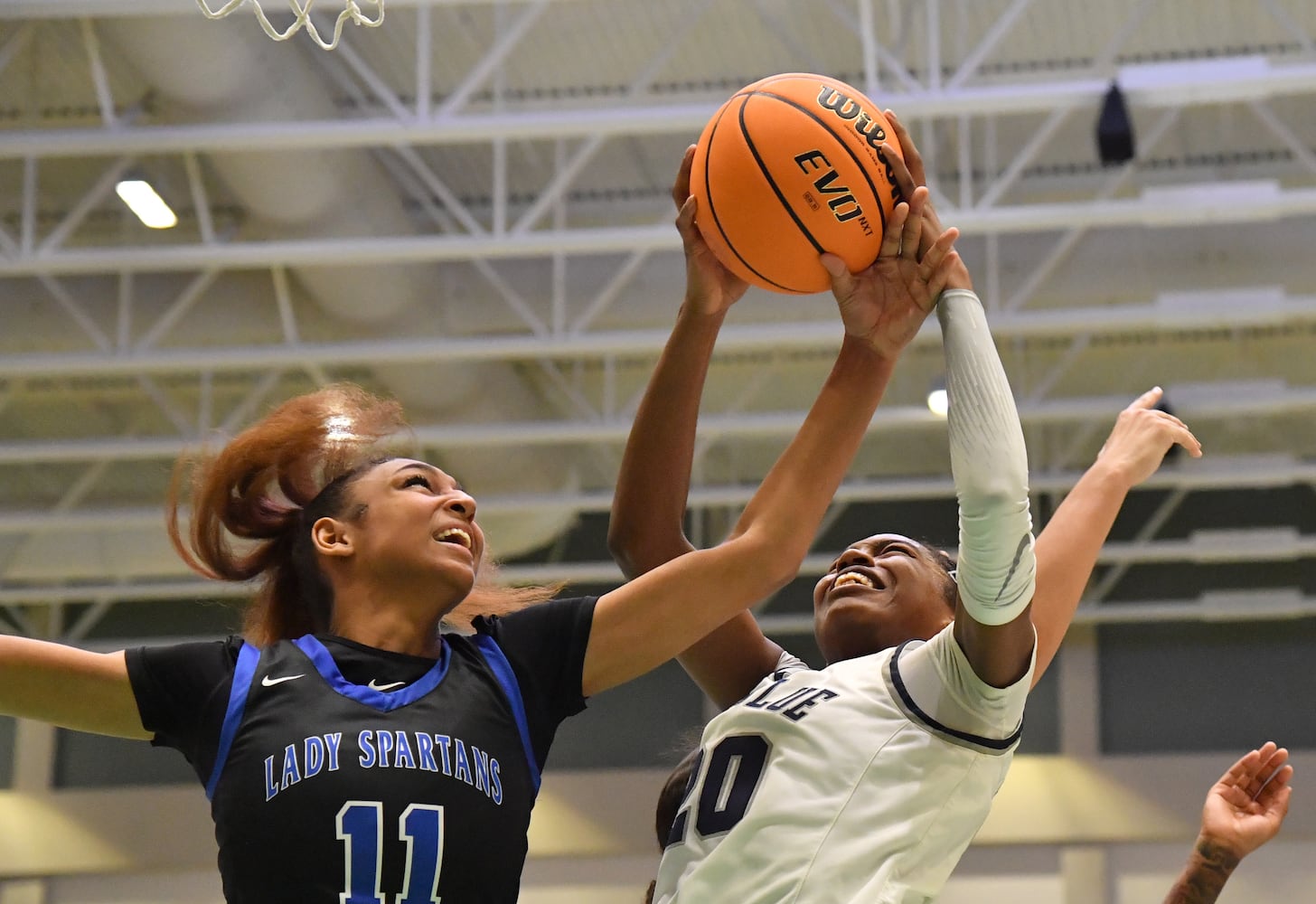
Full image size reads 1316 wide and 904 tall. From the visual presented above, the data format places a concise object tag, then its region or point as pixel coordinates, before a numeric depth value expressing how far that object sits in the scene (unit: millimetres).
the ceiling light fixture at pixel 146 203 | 8617
